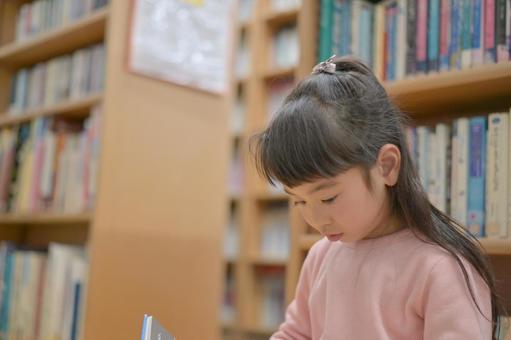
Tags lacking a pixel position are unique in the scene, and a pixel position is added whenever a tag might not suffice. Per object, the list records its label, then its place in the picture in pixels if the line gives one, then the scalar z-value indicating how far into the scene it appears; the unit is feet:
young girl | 2.59
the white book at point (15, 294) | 6.18
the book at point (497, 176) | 3.28
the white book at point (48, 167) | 6.25
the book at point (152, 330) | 2.59
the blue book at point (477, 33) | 3.57
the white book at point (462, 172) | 3.47
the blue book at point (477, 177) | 3.39
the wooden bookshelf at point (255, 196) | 9.57
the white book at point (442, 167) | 3.59
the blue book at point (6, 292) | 6.32
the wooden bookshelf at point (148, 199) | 5.24
